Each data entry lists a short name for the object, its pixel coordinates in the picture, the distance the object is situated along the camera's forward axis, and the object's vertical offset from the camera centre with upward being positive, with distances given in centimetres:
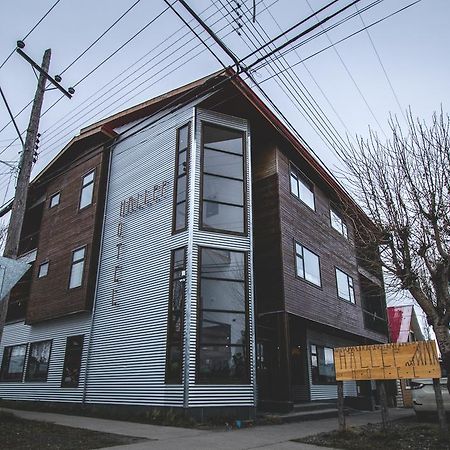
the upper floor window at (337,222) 2108 +760
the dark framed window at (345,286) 2000 +441
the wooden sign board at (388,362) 789 +39
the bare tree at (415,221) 942 +363
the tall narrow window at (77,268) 1673 +424
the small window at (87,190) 1792 +772
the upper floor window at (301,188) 1767 +792
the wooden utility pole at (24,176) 958 +478
